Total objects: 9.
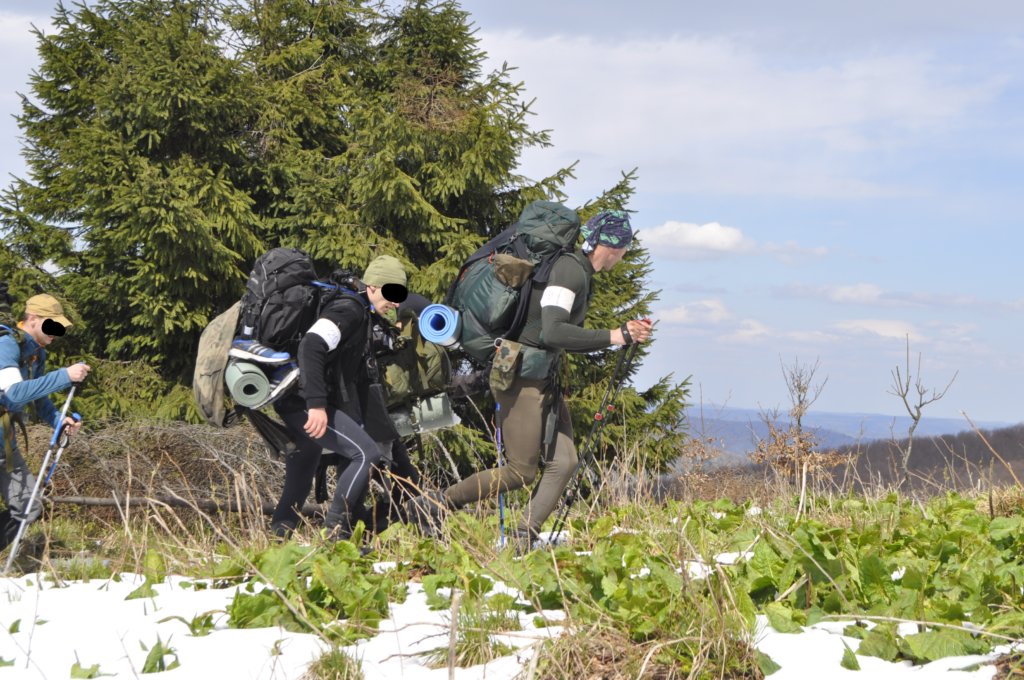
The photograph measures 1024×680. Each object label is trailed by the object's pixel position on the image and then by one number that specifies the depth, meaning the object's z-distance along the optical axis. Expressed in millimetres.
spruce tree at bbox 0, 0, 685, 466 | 13922
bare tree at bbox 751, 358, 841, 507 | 11567
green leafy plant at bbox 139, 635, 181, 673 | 3371
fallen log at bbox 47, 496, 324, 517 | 7812
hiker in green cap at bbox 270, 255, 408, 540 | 5121
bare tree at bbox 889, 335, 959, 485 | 8844
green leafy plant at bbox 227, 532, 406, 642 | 3561
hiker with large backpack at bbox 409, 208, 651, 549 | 4914
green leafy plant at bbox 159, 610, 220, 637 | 3666
